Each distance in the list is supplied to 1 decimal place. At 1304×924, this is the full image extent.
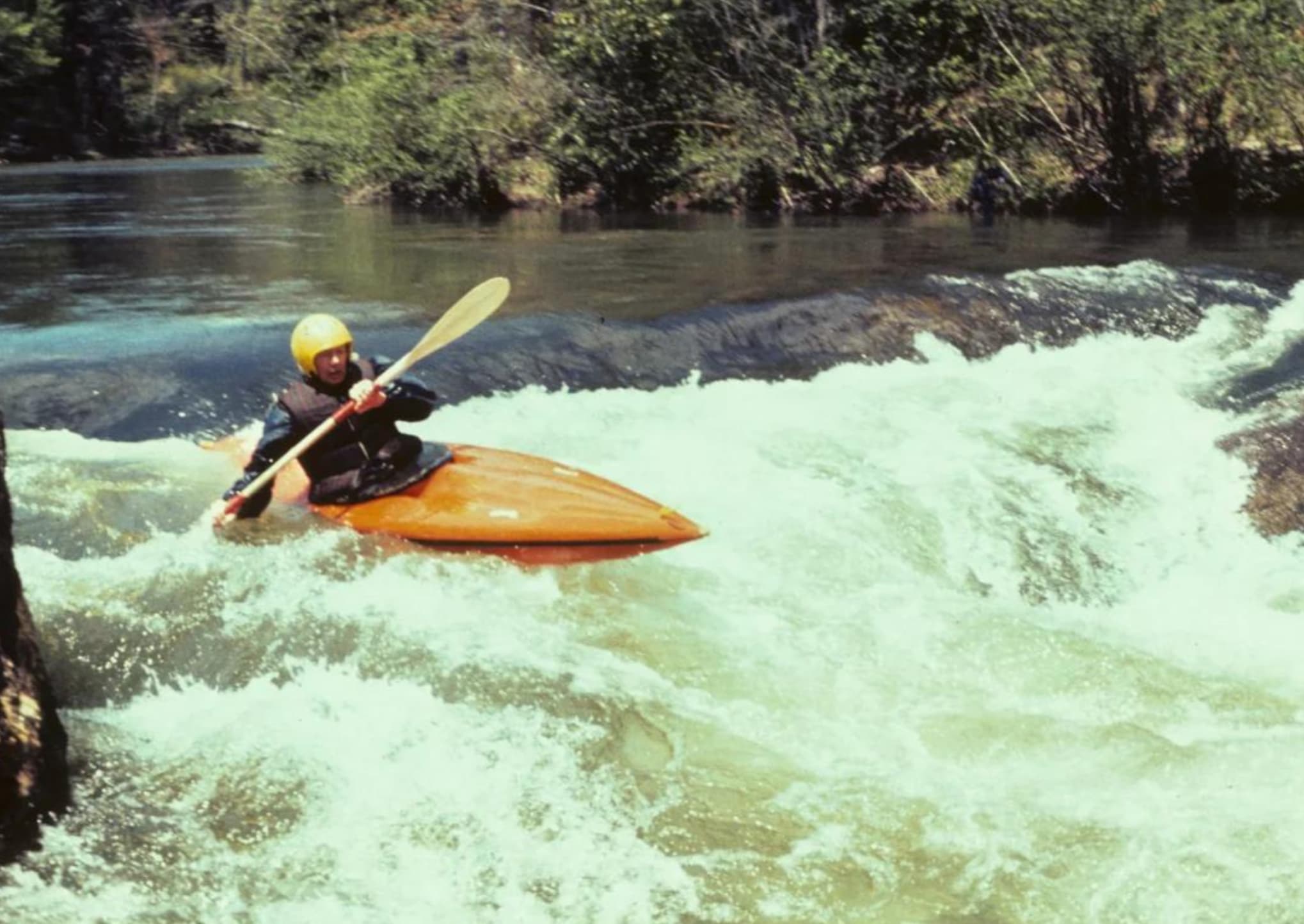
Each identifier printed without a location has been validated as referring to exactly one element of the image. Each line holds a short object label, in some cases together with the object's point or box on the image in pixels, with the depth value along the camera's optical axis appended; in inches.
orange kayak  202.7
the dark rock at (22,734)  130.6
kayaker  207.2
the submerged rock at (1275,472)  244.7
